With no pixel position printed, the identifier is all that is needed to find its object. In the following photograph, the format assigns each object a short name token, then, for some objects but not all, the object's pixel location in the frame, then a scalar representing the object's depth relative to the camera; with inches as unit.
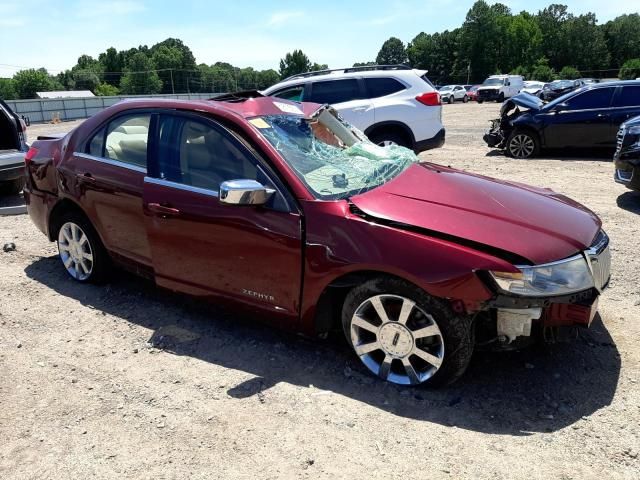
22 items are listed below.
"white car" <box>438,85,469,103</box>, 1860.2
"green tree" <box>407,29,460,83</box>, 4160.9
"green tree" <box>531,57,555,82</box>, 2803.2
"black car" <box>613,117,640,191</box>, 268.4
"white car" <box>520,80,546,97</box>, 1543.9
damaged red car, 112.8
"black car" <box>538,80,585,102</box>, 1309.2
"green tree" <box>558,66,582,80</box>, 2748.5
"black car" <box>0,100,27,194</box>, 292.8
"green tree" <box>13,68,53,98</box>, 4018.2
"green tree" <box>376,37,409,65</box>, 5310.0
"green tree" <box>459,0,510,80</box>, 3848.4
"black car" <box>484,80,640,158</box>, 419.2
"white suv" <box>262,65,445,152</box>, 369.1
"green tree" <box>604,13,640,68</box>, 3745.1
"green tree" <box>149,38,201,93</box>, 4591.5
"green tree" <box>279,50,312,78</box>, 4943.4
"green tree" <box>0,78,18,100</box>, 3720.7
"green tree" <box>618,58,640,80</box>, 2345.0
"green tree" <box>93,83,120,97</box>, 4173.2
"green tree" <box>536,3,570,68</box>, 3864.9
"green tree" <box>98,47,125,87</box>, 4943.4
